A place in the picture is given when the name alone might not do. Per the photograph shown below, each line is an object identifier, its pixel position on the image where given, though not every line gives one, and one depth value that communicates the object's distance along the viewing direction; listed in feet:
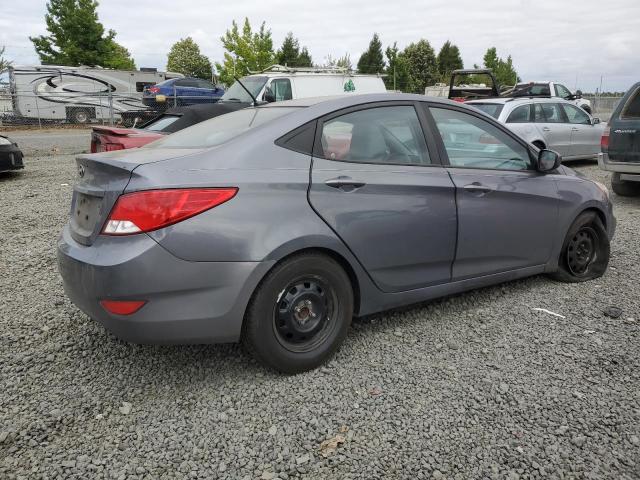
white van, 43.50
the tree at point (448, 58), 194.39
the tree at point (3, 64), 80.04
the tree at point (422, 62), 180.55
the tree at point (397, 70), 151.43
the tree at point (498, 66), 176.96
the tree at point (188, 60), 191.31
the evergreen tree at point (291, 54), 160.15
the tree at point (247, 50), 122.42
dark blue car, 71.56
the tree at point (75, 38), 121.90
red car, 22.49
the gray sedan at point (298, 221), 8.48
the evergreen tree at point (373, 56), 179.11
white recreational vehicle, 78.74
